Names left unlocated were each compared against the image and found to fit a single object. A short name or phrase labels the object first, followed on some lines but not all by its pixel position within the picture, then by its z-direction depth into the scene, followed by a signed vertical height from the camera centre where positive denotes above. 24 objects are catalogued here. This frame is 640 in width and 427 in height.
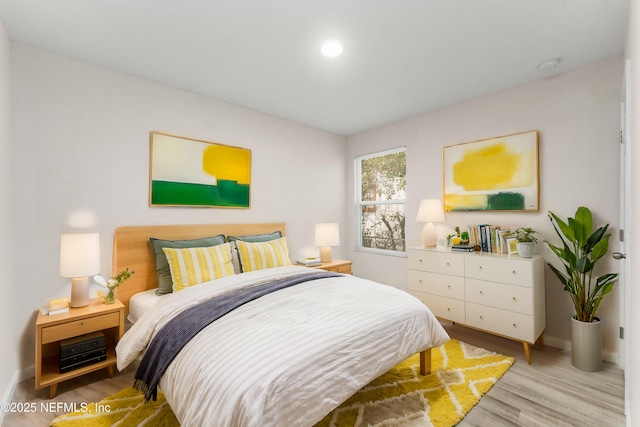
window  4.09 +0.24
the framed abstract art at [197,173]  2.84 +0.45
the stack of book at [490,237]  2.84 -0.20
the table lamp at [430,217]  3.31 +0.00
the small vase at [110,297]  2.32 -0.62
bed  1.24 -0.66
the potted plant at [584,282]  2.27 -0.51
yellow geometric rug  1.75 -1.18
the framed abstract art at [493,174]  2.83 +0.44
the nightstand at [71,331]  1.95 -0.79
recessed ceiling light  2.16 +1.25
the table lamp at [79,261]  2.13 -0.32
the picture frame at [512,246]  2.76 -0.27
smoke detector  2.41 +1.25
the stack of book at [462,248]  2.95 -0.31
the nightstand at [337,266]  3.62 -0.60
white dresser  2.47 -0.67
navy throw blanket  1.60 -0.65
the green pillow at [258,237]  3.21 -0.23
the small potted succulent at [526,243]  2.56 -0.22
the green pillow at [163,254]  2.55 -0.31
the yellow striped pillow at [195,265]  2.46 -0.41
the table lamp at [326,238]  3.86 -0.27
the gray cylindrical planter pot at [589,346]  2.26 -0.97
